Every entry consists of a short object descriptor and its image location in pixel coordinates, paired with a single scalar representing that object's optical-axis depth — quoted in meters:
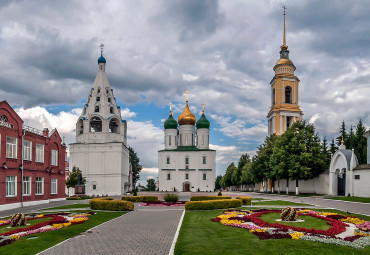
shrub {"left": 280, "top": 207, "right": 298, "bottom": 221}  17.16
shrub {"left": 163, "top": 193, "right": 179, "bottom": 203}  33.28
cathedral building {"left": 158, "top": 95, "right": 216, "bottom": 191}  78.81
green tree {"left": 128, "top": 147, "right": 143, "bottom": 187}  91.25
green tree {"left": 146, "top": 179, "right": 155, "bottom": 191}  117.16
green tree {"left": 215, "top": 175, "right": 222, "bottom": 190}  155.40
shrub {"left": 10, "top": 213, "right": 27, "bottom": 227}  17.31
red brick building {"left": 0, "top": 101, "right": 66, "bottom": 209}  29.27
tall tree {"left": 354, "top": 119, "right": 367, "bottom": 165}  57.92
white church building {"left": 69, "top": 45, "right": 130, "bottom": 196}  62.22
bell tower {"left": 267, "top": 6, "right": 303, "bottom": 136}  69.25
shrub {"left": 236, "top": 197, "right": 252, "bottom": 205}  29.02
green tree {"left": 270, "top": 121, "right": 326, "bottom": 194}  45.72
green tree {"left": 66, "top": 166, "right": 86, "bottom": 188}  52.41
